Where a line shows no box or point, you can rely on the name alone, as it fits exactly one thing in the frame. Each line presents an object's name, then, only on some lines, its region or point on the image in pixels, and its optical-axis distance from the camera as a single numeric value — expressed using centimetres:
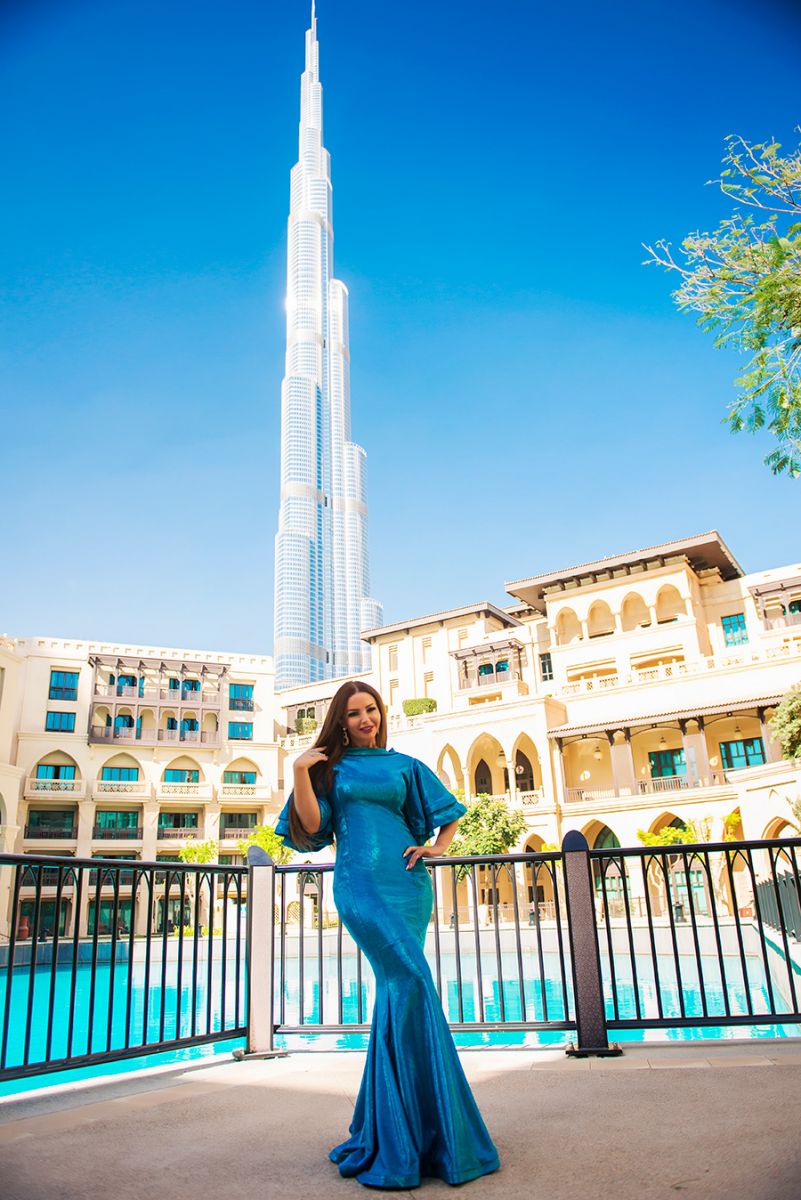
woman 243
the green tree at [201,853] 3200
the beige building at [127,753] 3572
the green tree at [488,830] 2638
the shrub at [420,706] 3631
